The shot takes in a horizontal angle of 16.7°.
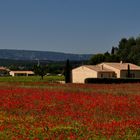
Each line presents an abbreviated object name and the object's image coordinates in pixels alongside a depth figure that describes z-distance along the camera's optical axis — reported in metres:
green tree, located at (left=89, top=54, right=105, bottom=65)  144.00
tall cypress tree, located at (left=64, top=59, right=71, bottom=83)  94.72
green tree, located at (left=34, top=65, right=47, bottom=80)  123.94
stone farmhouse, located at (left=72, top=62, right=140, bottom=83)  100.38
